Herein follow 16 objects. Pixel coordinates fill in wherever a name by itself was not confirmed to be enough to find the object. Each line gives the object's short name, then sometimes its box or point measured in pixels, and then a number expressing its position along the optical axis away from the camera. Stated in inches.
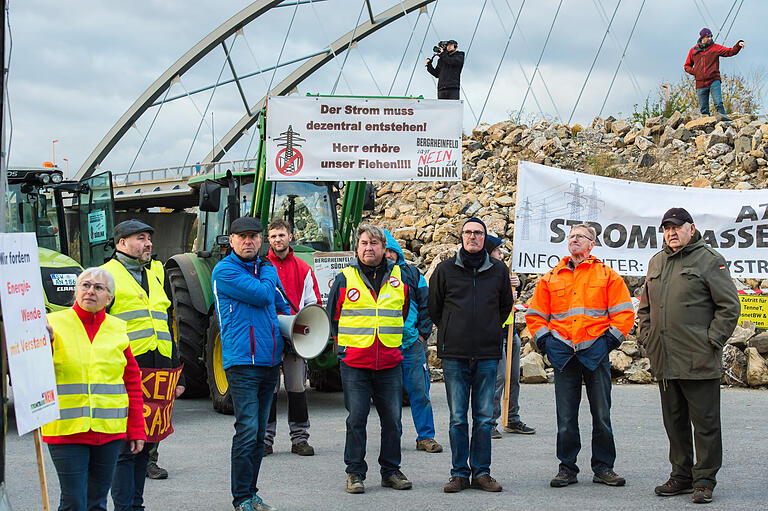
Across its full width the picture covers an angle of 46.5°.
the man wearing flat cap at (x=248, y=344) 231.5
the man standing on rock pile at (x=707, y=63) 759.7
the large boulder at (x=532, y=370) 512.7
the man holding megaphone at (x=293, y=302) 320.8
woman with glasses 175.8
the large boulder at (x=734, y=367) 496.7
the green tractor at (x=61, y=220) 379.2
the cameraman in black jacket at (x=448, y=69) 700.0
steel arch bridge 1414.9
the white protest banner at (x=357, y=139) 399.9
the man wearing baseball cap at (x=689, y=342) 250.8
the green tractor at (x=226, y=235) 405.1
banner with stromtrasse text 396.2
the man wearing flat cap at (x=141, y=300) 223.9
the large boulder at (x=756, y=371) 491.2
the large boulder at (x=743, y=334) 511.8
